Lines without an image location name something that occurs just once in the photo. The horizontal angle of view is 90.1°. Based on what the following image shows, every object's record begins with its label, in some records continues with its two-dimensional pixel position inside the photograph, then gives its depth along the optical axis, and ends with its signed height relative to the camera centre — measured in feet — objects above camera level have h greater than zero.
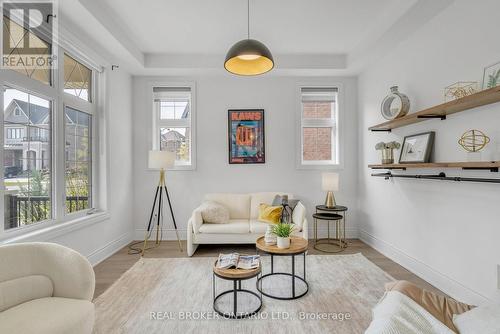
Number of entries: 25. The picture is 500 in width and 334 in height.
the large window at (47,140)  7.35 +0.93
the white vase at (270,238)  8.29 -2.41
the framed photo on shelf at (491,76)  6.39 +2.34
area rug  6.49 -4.14
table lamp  12.76 -0.94
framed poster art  14.23 +1.88
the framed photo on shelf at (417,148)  8.70 +0.65
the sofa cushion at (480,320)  3.60 -2.38
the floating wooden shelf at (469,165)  6.04 +0.01
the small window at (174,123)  14.49 +2.51
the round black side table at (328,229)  12.31 -3.66
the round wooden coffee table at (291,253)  7.71 -2.68
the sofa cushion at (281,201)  12.63 -1.82
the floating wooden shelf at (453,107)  6.09 +1.69
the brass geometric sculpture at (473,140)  6.79 +0.70
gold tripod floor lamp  11.93 -0.78
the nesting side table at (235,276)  6.56 -2.92
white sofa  11.38 -2.98
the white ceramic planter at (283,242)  7.93 -2.43
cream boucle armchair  4.55 -2.57
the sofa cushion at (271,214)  12.00 -2.36
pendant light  7.16 +3.28
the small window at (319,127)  14.66 +2.29
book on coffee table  7.00 -2.81
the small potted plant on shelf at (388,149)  10.39 +0.70
